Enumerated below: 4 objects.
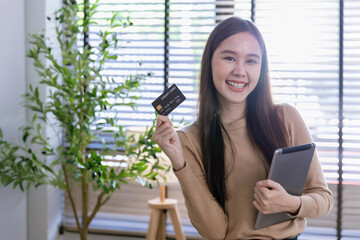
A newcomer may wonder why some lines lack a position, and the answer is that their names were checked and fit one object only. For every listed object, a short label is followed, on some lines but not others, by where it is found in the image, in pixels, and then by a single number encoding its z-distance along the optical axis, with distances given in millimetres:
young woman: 1475
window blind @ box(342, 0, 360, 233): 3080
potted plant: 2527
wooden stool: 2877
